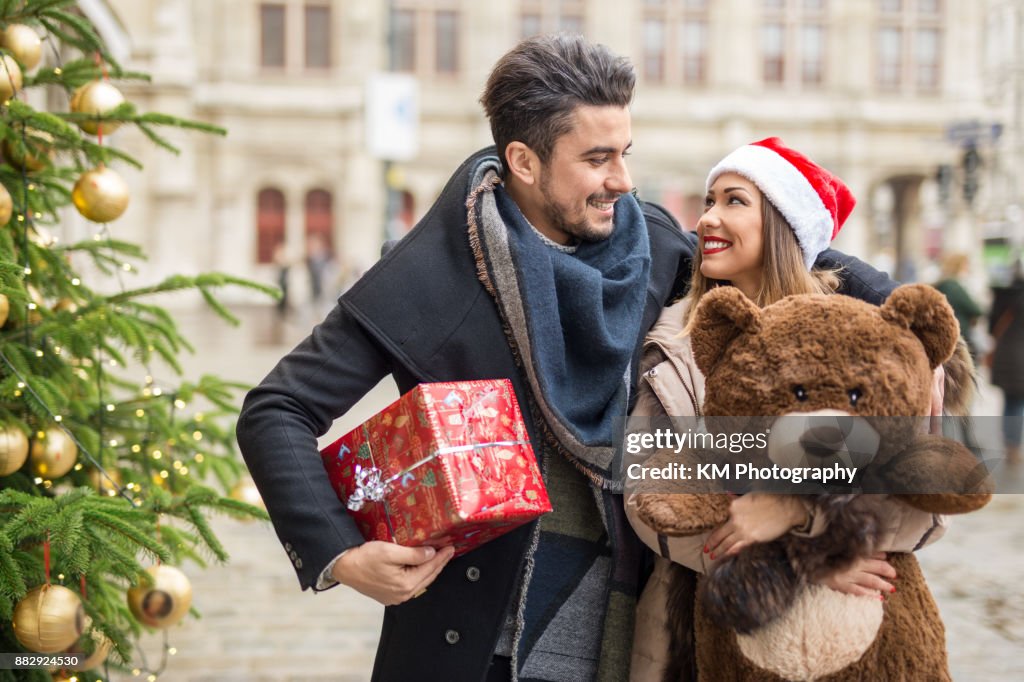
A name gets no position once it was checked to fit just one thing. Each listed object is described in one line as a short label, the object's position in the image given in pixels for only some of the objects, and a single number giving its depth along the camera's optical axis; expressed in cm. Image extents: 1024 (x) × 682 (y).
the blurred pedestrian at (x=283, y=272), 2264
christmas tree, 250
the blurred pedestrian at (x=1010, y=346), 853
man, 202
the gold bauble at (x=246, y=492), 390
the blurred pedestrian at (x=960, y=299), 852
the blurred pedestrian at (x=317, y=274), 2475
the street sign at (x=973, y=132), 1305
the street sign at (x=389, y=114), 1363
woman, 204
